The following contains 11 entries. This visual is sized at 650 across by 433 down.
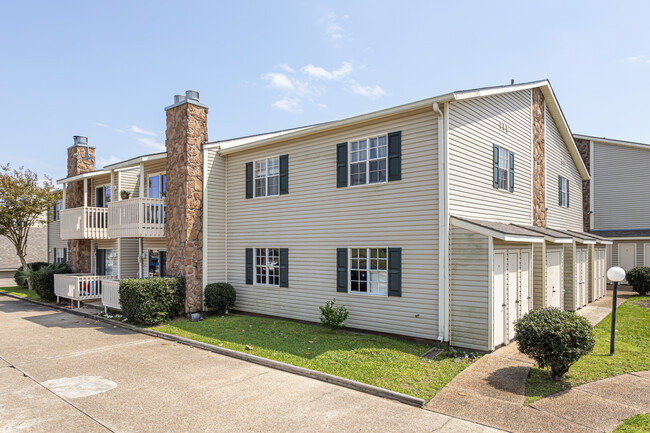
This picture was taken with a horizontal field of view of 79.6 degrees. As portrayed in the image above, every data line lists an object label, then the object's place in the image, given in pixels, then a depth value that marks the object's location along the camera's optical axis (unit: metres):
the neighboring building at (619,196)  20.50
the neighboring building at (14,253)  31.81
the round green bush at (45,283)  18.23
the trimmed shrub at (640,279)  17.27
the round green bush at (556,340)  6.91
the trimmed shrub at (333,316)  10.89
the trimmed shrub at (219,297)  13.77
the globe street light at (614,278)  8.62
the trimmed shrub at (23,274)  23.80
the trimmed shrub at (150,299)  12.56
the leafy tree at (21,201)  20.44
